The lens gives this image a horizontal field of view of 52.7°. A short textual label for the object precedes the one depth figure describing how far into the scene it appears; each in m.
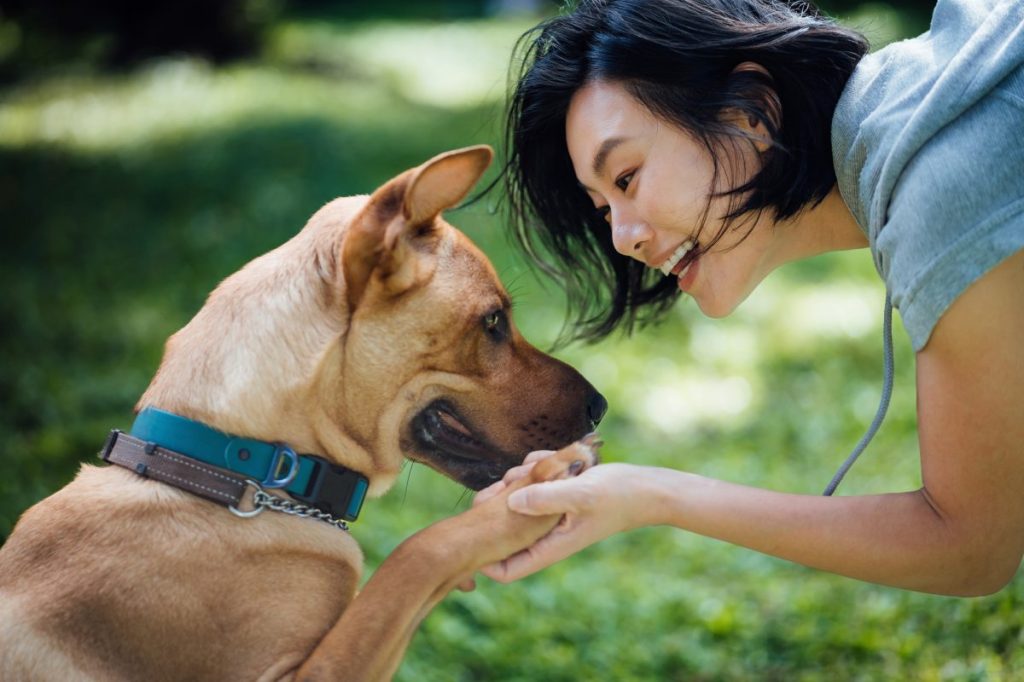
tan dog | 2.16
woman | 2.02
